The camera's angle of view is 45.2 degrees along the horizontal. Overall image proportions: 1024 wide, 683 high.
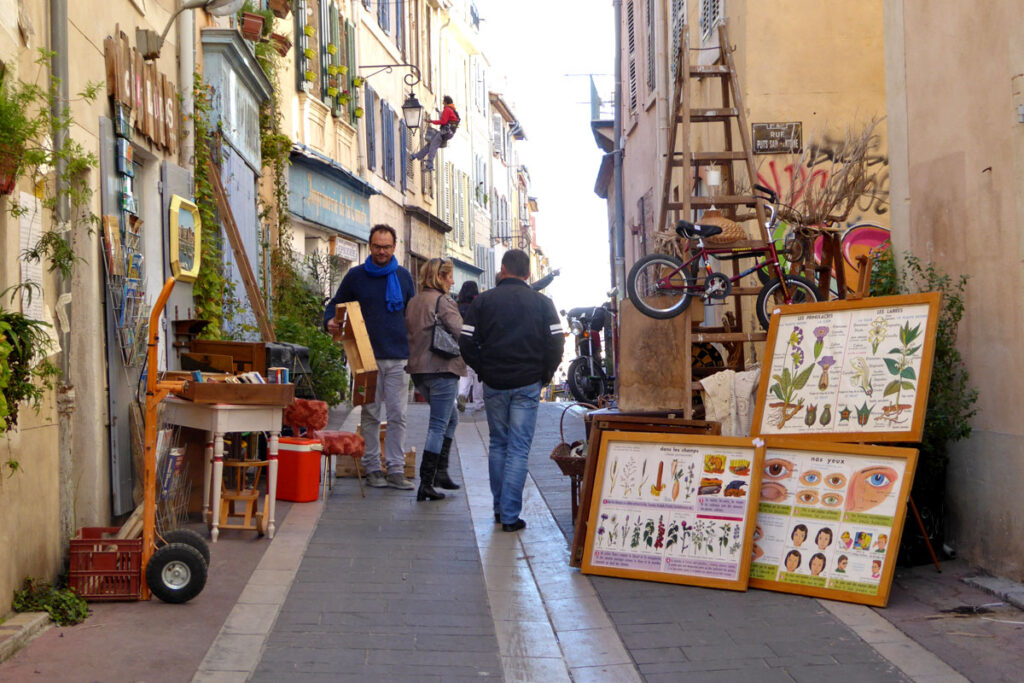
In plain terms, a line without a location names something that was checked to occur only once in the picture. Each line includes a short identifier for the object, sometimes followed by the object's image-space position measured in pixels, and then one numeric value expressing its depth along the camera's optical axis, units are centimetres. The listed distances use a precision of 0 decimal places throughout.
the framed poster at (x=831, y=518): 589
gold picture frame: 927
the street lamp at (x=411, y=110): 2367
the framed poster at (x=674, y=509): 625
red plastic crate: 572
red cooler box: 865
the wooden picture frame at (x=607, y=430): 678
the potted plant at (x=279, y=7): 1459
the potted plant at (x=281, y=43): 1512
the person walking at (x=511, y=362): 792
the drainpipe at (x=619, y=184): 2177
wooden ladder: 939
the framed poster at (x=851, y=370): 627
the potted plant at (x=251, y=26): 1241
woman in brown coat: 894
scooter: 1697
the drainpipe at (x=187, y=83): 996
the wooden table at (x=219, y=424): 712
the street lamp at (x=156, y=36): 853
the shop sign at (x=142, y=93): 754
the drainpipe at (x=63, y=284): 614
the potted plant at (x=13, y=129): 497
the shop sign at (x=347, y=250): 2006
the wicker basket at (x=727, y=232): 905
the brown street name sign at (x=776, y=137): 1164
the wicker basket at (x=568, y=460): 739
